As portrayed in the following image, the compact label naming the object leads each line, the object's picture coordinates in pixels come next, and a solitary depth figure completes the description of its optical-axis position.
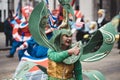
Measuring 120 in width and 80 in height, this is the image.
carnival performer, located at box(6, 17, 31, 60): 9.95
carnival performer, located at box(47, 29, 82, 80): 4.07
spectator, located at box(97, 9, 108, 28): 14.87
